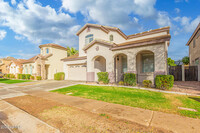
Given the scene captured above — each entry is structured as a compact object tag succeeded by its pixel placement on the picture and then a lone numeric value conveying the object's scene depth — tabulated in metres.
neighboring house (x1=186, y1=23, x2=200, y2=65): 14.12
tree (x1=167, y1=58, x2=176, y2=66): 30.32
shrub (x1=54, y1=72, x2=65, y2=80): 18.12
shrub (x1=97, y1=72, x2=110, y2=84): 11.43
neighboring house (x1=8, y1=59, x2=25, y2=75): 25.76
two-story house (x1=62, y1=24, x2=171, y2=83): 9.11
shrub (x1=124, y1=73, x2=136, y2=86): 9.67
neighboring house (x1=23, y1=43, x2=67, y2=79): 20.30
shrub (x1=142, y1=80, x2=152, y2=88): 9.02
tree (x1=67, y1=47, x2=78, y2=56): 38.42
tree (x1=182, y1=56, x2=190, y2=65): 27.71
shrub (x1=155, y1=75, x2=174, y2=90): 7.86
